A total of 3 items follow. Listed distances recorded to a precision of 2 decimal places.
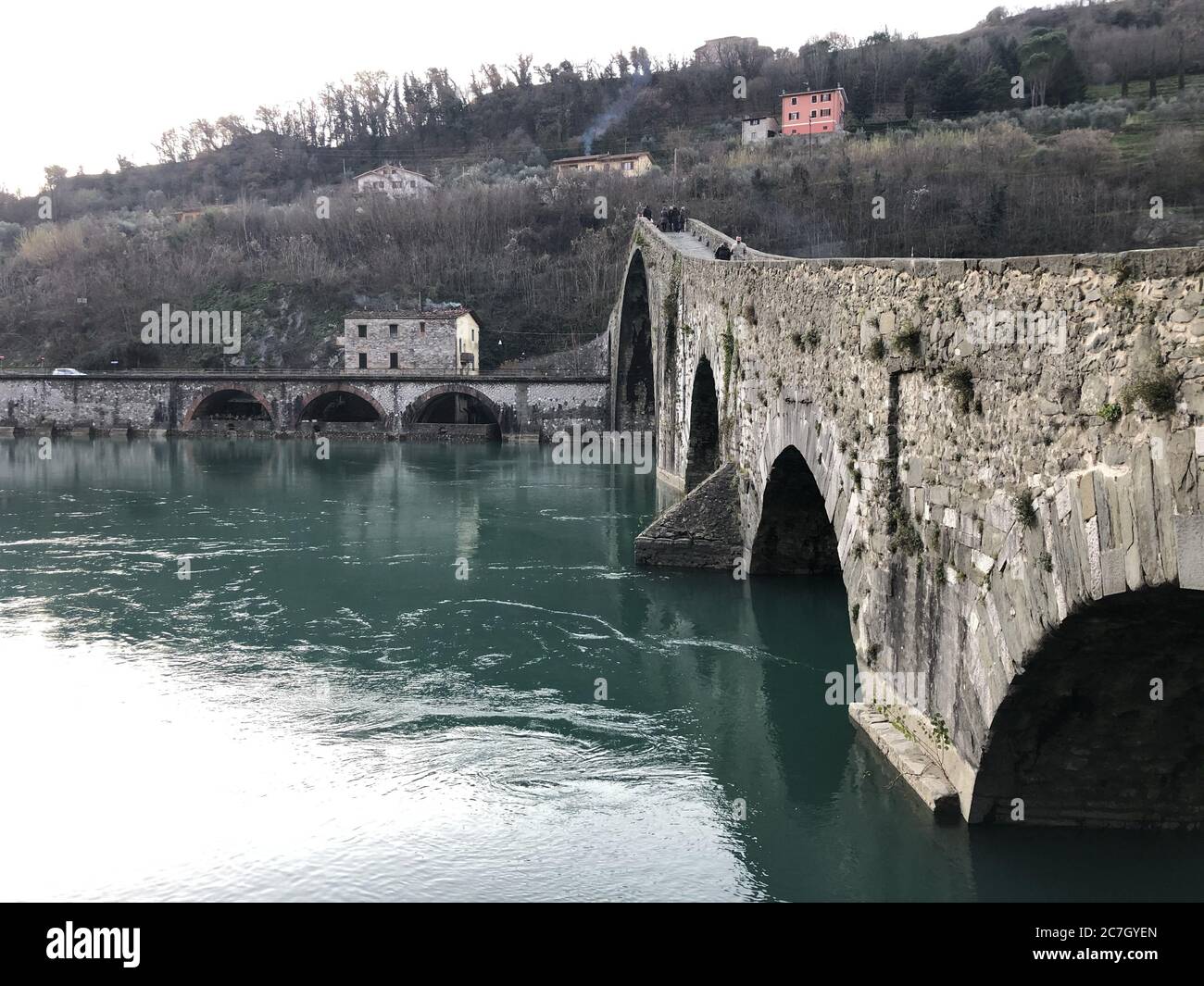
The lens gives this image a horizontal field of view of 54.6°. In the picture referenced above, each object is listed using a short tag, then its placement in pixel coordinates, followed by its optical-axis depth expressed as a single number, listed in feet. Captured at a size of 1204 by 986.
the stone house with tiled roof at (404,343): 180.14
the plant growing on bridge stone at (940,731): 27.86
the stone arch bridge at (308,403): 166.61
